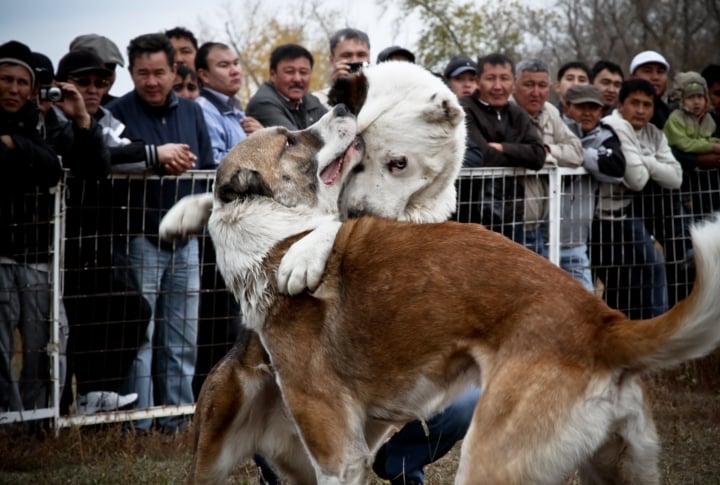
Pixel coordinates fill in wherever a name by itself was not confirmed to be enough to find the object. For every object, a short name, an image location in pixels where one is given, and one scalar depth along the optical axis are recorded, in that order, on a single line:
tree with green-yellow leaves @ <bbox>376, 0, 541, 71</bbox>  25.92
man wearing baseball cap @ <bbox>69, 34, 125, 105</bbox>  7.34
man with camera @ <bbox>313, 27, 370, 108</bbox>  8.08
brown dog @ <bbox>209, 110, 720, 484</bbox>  3.32
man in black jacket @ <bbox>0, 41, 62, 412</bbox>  6.15
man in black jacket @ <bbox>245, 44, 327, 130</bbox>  7.48
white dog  4.40
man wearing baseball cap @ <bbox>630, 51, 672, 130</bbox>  10.22
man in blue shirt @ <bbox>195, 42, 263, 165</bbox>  7.69
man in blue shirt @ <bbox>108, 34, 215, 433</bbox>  6.66
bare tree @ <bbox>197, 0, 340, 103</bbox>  24.84
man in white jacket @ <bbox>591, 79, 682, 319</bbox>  8.52
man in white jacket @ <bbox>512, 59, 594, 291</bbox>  8.09
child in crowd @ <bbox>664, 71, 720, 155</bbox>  9.21
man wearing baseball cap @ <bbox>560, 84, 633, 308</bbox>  8.33
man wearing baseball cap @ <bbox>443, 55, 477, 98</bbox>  8.80
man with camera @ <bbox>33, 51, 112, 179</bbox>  6.16
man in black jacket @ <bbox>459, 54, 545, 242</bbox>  7.69
